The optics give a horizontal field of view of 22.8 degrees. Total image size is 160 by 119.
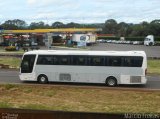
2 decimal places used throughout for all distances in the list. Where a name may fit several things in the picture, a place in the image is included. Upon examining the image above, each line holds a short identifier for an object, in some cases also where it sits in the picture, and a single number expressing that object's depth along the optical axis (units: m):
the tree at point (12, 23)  162.38
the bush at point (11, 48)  70.31
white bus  26.16
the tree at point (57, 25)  196.61
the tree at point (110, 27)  187.25
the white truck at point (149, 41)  97.75
